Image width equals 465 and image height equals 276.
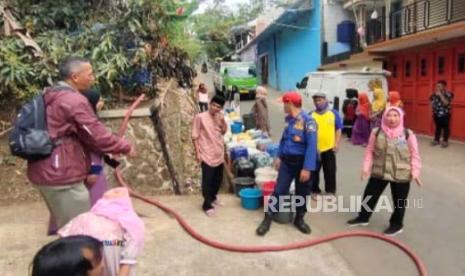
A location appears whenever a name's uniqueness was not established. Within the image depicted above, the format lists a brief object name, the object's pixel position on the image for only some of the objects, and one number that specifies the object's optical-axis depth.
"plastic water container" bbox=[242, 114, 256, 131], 11.95
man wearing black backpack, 3.40
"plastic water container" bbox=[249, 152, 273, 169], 7.45
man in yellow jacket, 7.11
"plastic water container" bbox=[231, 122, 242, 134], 11.89
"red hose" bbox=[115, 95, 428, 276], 4.80
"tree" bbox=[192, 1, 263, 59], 49.28
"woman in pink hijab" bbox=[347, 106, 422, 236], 5.34
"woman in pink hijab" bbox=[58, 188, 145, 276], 2.21
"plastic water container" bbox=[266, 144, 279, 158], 8.12
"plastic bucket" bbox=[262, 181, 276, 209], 6.31
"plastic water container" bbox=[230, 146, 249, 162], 8.03
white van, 13.88
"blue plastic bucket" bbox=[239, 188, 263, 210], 6.52
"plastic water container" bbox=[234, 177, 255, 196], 7.05
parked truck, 28.71
